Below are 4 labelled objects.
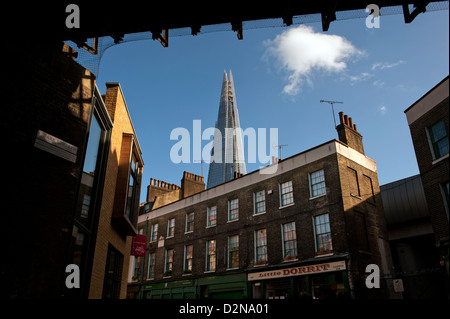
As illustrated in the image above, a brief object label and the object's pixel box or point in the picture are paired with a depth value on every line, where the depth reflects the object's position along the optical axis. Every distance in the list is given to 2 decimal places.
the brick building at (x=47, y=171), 5.69
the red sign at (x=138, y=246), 14.62
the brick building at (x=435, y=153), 13.95
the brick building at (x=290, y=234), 18.70
